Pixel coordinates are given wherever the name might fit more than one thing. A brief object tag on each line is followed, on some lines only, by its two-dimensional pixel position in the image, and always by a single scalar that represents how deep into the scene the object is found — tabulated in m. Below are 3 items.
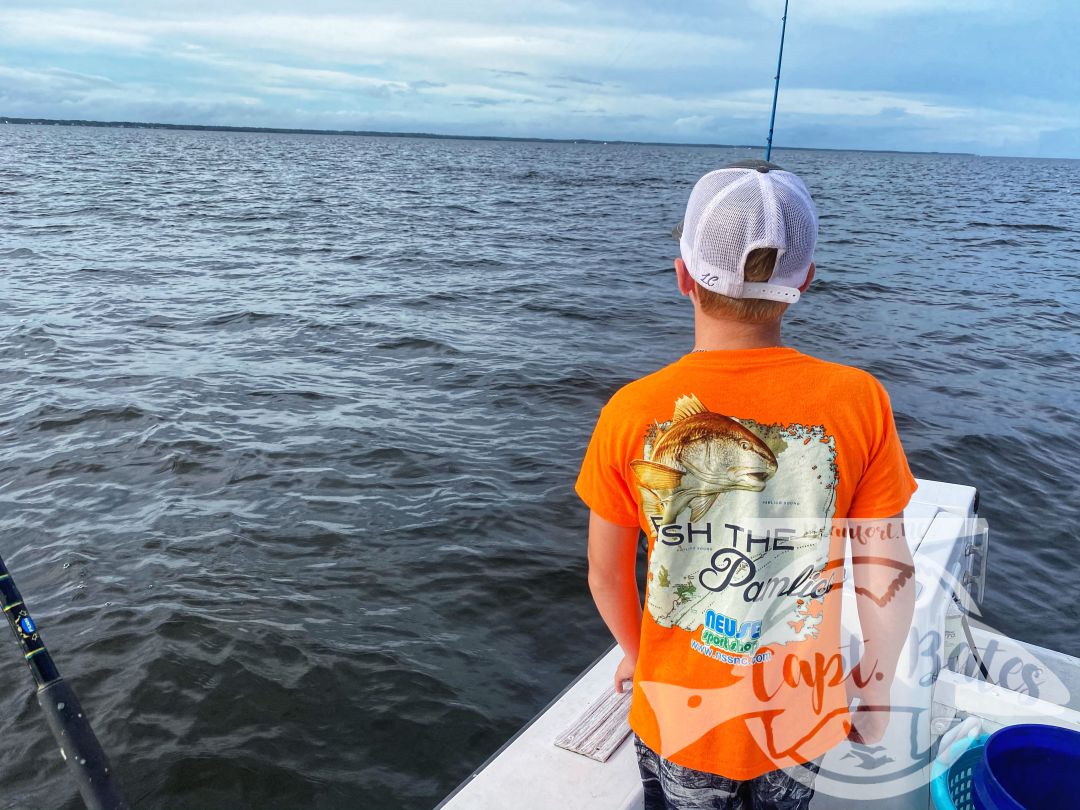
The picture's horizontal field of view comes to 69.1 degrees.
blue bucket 2.08
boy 1.49
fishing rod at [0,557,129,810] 2.16
